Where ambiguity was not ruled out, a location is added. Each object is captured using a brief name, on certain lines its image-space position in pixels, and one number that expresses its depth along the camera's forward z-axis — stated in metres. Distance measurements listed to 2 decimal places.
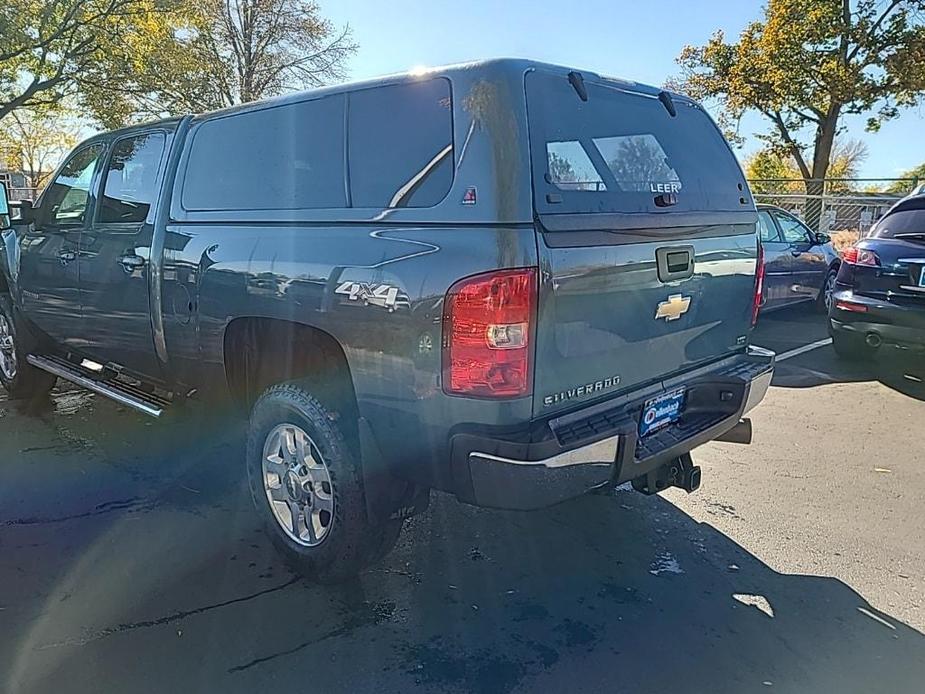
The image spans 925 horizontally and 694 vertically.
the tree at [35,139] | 25.15
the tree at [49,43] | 15.43
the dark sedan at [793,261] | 9.14
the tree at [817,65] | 19.39
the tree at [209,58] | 18.06
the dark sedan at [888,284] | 6.09
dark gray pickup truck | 2.49
